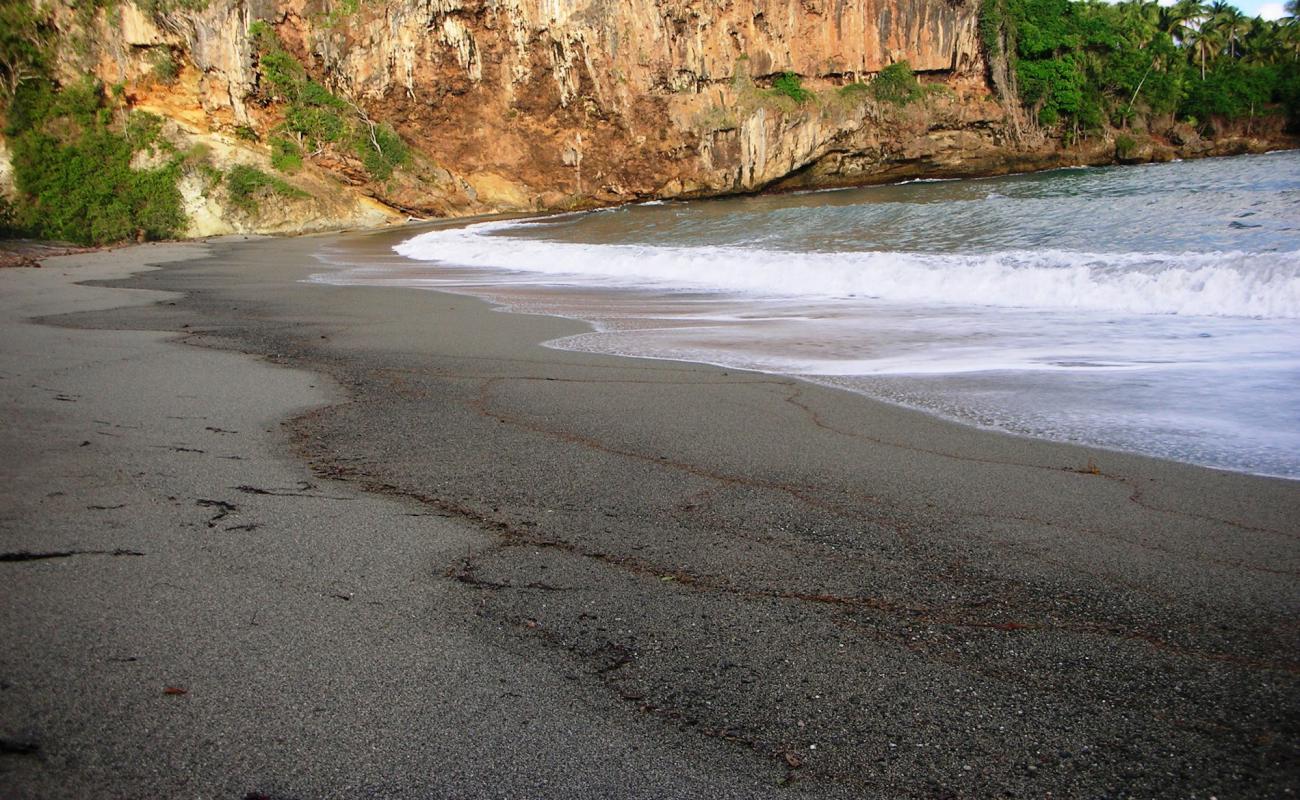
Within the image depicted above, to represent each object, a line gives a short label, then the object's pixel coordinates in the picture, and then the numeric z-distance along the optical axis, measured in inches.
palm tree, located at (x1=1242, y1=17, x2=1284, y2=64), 1939.0
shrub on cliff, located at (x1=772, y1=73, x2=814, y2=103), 1486.2
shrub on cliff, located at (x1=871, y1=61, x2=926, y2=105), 1518.2
